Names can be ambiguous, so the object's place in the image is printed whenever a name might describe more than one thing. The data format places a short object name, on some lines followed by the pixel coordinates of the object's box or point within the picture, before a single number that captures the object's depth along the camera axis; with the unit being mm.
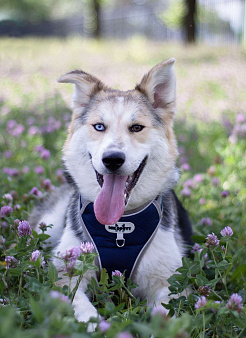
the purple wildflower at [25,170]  4944
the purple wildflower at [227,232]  2525
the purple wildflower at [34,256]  2291
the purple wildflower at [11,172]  4625
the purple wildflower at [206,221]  3920
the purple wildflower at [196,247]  3142
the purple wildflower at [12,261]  2561
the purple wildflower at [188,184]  4551
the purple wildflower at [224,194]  4090
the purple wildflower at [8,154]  5473
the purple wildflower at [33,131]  5980
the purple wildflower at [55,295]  1554
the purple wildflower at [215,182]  4832
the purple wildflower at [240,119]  6012
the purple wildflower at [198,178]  4823
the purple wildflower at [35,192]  4137
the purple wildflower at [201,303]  2002
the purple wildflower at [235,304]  1995
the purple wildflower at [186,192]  4207
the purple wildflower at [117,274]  2537
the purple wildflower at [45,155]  5074
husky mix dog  2928
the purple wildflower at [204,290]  2412
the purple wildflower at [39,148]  5453
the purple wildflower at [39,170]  4746
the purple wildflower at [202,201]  4379
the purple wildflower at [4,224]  3480
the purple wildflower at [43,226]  2832
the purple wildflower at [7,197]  3572
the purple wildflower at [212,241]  2566
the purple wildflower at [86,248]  2096
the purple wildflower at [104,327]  1680
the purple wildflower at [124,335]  1265
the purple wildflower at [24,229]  2557
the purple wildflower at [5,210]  3080
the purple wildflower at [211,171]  5169
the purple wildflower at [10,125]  6058
